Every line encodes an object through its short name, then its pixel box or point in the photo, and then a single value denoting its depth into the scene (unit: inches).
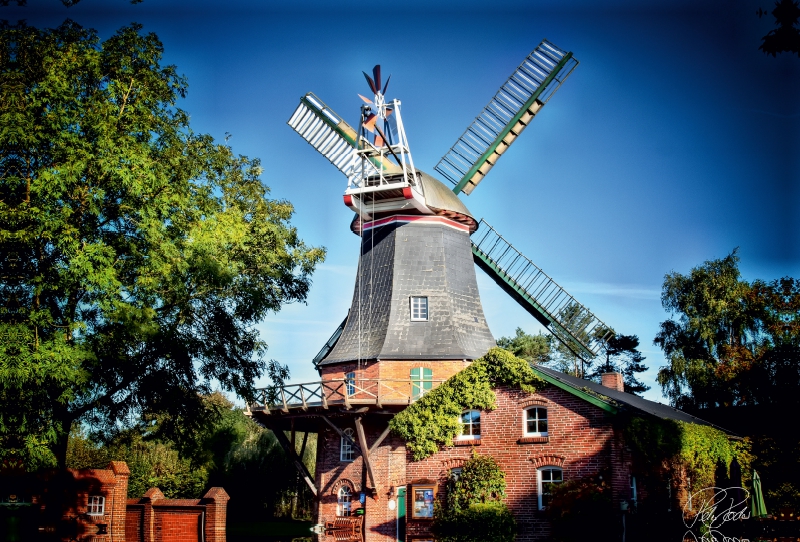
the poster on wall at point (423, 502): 848.9
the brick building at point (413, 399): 778.2
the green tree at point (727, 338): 1135.0
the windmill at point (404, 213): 983.0
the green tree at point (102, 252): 698.2
